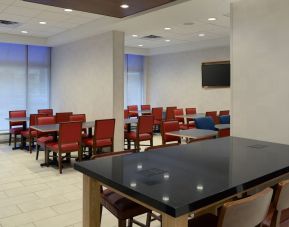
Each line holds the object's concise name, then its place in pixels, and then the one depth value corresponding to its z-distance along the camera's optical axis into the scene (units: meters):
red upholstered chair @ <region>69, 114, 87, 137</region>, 6.92
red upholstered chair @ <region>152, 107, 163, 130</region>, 9.45
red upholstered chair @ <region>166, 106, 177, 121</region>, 9.47
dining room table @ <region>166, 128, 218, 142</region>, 4.81
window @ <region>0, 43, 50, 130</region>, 8.84
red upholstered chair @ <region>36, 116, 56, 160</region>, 6.20
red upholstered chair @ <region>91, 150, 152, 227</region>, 2.16
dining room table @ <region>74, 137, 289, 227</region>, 1.42
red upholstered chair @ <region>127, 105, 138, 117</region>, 9.95
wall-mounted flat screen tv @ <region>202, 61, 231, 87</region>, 8.91
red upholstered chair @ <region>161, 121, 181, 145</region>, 5.78
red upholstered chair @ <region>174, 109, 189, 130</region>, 8.83
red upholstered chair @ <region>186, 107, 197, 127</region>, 9.22
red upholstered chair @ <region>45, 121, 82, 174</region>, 5.29
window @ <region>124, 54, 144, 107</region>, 11.41
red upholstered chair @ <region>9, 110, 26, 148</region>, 7.53
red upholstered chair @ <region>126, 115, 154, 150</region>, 6.41
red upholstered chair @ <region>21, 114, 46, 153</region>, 6.89
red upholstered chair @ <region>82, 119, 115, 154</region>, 5.71
